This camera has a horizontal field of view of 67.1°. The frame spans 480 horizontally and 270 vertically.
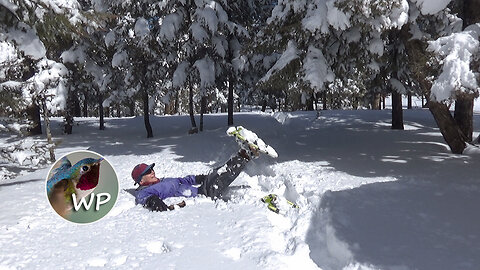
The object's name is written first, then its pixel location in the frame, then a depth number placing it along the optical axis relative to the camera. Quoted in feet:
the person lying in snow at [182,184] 20.54
